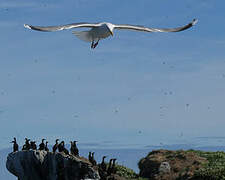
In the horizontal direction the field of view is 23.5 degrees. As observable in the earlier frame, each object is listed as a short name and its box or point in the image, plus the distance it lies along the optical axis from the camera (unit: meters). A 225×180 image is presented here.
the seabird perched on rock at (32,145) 37.34
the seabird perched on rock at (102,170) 33.94
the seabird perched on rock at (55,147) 36.59
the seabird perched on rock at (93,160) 35.09
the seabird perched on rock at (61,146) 36.16
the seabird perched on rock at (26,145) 37.61
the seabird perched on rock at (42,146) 37.25
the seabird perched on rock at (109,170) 34.53
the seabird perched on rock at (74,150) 36.31
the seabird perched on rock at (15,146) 38.38
